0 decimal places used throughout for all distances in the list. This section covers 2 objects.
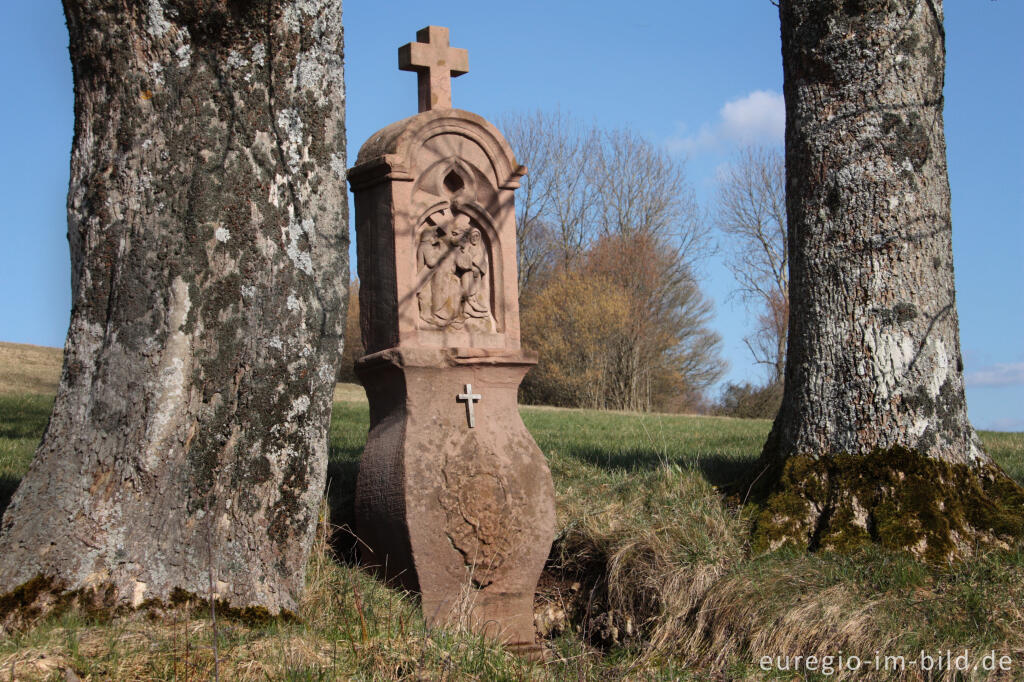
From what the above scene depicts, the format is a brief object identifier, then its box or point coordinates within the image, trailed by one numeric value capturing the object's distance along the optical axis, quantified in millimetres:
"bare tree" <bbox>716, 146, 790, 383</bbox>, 29344
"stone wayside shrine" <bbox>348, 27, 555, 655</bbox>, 5648
